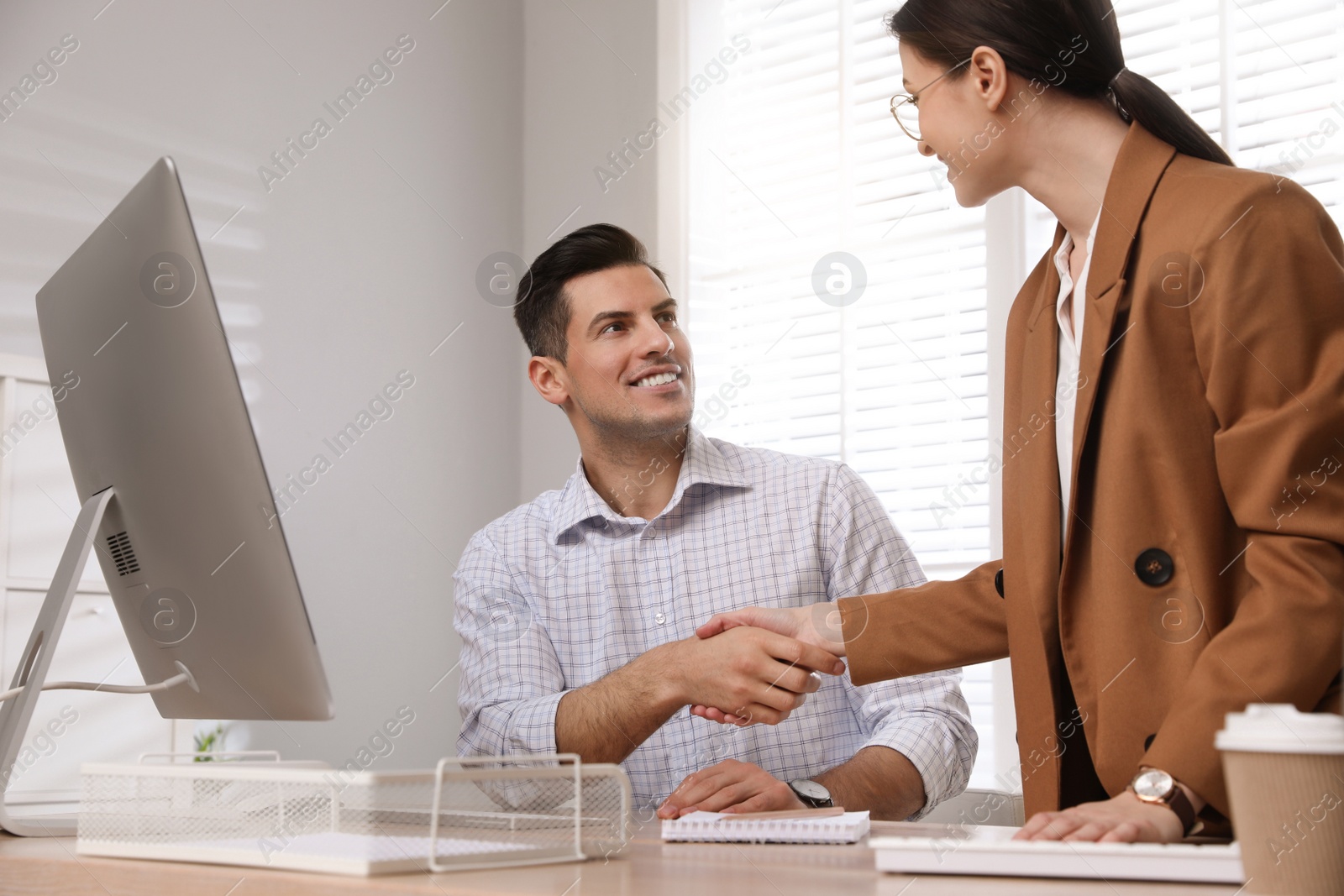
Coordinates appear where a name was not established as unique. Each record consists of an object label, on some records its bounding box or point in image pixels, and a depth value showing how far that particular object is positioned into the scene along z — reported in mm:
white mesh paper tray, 701
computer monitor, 879
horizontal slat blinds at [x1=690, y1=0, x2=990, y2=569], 3117
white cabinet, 2291
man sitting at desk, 1667
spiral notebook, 950
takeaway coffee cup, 555
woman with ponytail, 926
